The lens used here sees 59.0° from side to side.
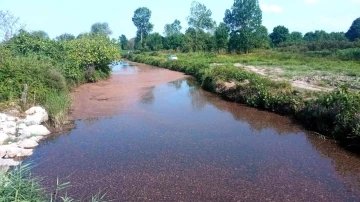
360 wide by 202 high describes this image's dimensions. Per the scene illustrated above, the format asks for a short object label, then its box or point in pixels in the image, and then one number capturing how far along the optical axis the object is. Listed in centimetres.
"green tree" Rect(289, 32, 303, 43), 8577
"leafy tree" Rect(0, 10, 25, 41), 2428
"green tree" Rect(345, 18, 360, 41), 7736
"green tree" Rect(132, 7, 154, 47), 8912
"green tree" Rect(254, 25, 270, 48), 5650
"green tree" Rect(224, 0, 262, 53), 5572
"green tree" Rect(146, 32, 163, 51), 7669
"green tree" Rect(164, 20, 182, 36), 8883
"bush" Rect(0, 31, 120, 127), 1433
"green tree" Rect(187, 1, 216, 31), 6025
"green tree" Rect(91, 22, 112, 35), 7623
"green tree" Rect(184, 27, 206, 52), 6112
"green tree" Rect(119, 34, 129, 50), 10456
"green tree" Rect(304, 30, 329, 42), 8417
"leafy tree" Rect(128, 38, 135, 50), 10198
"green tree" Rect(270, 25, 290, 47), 7769
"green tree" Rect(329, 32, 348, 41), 7402
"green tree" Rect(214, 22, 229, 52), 5841
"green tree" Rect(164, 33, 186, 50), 7106
